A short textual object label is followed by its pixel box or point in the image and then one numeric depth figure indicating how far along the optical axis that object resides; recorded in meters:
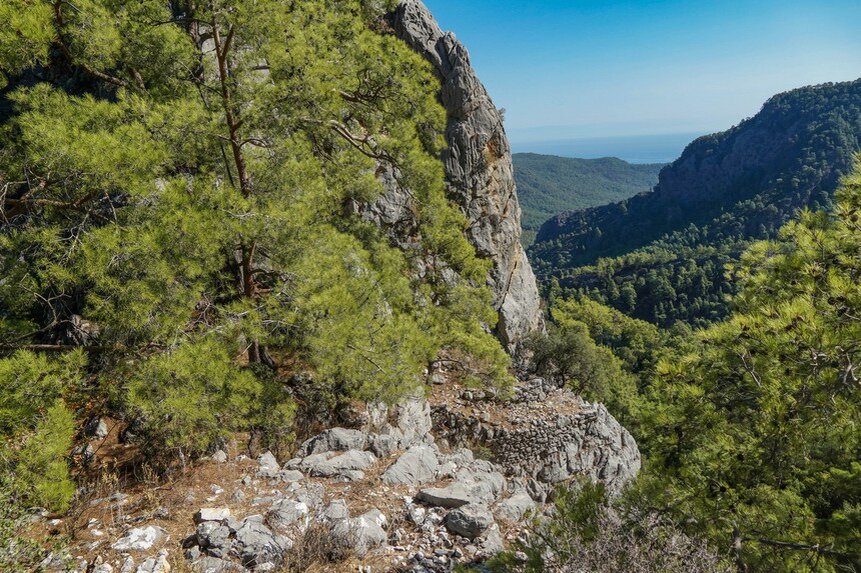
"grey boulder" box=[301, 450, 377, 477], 5.33
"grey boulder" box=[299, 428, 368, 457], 5.96
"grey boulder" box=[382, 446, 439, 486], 5.50
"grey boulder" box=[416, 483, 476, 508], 4.93
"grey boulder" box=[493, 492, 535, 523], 5.47
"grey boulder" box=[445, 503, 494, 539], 4.46
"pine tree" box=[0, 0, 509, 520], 4.04
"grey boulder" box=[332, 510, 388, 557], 3.96
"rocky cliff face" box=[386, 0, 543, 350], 18.22
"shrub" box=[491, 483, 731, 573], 2.62
